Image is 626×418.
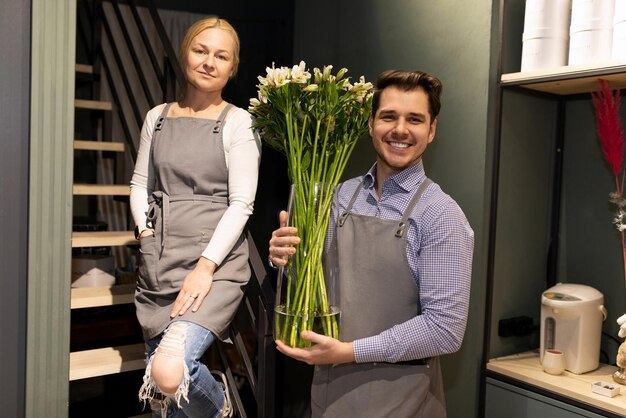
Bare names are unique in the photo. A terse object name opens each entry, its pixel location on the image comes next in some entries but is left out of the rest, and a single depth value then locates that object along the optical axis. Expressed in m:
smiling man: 1.69
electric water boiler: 2.24
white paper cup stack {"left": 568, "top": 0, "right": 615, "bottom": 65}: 2.06
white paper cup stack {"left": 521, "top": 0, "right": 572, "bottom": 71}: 2.20
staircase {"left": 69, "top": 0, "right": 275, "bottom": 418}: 2.44
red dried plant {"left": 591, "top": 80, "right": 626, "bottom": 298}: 2.13
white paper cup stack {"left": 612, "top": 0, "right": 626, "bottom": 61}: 1.96
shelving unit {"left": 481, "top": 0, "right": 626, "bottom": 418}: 2.18
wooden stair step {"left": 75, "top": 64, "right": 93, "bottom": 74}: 4.53
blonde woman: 2.12
